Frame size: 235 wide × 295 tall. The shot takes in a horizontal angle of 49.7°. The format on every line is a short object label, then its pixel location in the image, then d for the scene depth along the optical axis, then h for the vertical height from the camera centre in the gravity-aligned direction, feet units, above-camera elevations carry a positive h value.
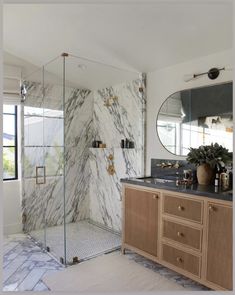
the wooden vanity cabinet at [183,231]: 6.16 -2.33
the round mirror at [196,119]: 7.88 +1.02
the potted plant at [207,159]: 7.49 -0.30
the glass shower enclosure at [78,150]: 10.35 -0.13
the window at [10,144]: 11.26 +0.11
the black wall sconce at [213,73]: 7.96 +2.43
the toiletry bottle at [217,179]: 7.39 -0.90
